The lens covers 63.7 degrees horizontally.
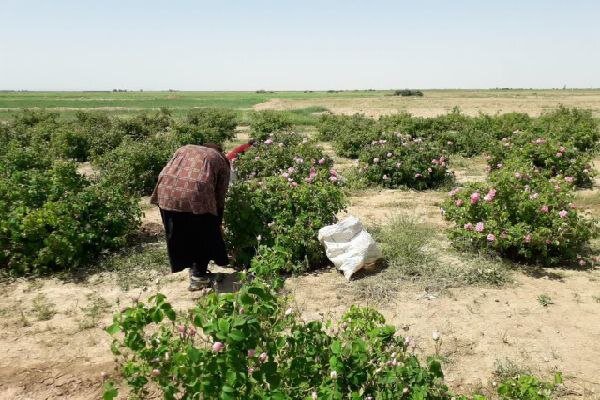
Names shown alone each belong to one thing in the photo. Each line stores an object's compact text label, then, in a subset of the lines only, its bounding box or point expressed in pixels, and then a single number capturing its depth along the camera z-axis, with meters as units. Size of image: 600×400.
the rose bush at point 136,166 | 8.53
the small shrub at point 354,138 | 12.56
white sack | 4.95
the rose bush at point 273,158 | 9.16
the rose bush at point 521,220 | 5.05
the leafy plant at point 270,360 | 1.94
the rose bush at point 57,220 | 5.26
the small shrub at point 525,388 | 2.19
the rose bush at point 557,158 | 8.73
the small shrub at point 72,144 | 12.67
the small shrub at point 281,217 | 5.15
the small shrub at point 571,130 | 11.24
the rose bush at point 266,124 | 15.58
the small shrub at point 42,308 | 4.31
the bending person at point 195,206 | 4.49
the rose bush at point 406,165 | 9.04
